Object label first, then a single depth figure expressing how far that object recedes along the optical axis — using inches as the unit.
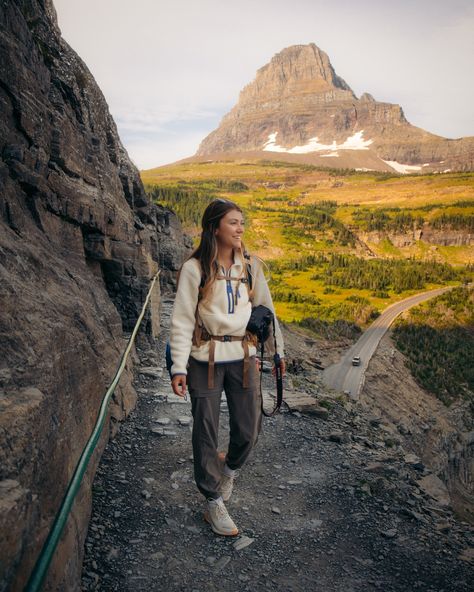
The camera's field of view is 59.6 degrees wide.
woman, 160.4
